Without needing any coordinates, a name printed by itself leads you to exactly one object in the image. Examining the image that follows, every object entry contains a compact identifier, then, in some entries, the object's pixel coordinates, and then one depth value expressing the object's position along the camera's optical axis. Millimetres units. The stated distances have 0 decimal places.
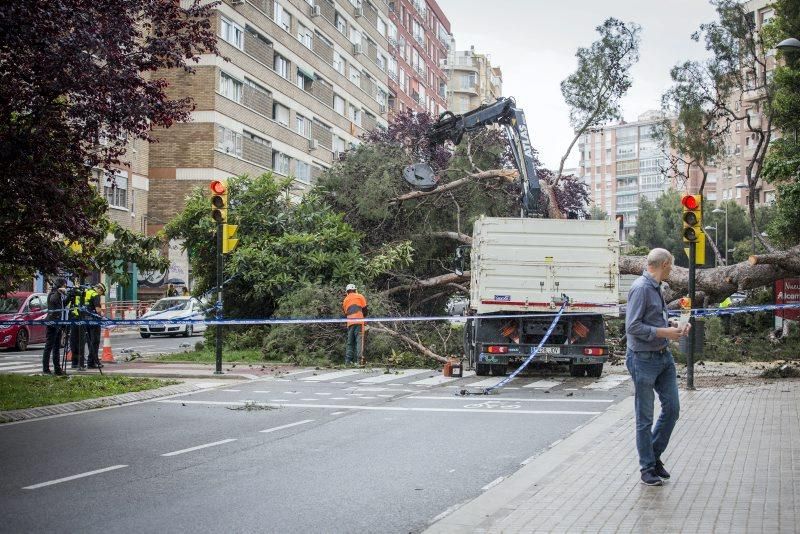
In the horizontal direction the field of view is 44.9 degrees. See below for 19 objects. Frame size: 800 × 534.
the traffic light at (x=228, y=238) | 18344
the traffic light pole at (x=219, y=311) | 18156
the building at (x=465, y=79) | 109375
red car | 27647
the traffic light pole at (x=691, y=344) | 14791
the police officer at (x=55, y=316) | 17859
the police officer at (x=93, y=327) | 19516
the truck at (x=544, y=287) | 17625
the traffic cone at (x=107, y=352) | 22609
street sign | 24219
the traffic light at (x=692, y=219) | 15344
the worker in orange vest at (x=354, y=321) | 20531
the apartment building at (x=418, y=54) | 79312
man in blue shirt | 7438
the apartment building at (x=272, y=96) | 46156
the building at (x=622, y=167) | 158625
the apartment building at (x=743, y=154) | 70494
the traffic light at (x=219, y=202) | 18156
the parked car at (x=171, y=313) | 36334
